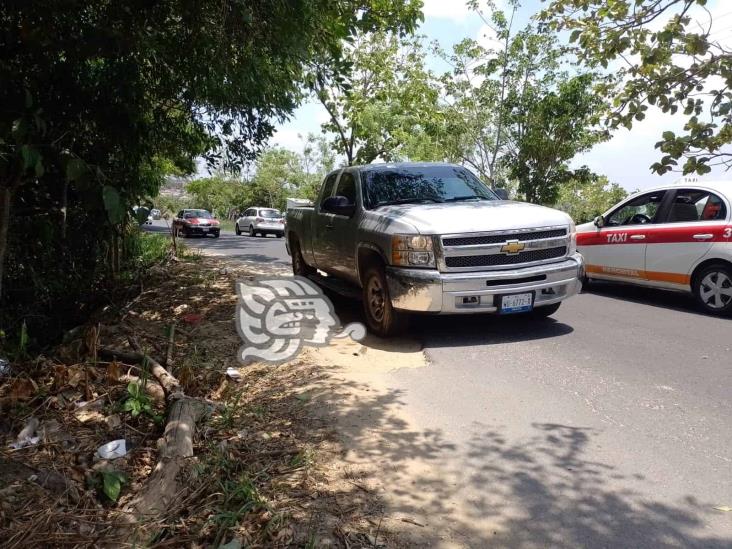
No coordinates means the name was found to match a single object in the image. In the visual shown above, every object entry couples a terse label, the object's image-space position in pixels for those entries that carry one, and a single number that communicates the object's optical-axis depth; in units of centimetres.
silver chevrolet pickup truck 535
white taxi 681
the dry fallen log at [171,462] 286
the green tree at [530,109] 1661
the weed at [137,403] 424
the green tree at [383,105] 1866
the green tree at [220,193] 6116
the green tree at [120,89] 500
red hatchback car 2878
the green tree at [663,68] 616
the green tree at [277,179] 5547
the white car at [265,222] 3000
